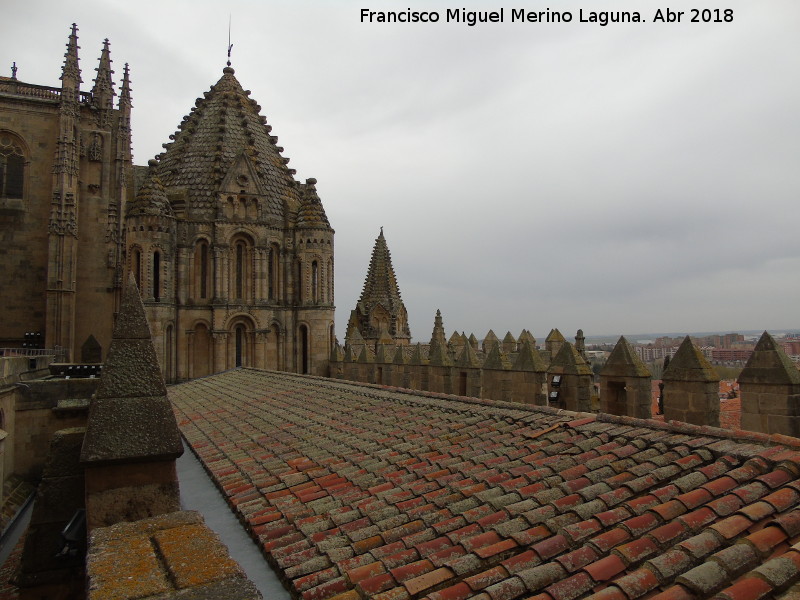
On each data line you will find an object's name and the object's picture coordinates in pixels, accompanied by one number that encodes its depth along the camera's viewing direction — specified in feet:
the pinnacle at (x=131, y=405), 16.72
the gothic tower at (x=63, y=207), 100.12
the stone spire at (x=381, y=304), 146.61
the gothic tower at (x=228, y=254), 88.74
